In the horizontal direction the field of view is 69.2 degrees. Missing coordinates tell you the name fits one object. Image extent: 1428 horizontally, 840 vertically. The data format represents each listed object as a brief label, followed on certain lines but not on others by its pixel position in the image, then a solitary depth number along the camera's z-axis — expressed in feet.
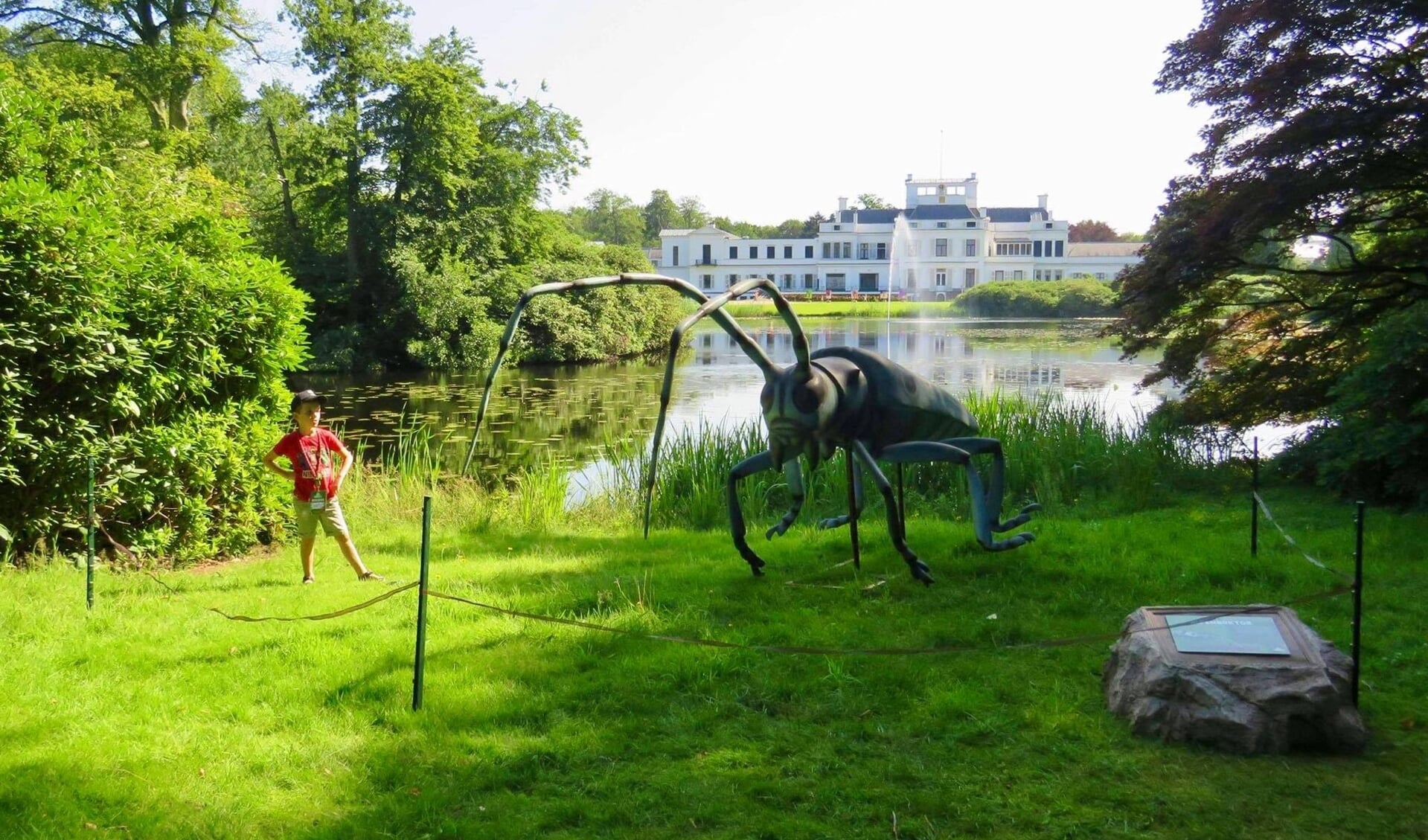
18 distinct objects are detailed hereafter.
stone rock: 14.08
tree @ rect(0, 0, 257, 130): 96.27
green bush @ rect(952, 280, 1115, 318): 203.41
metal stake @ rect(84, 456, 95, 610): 20.71
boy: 24.61
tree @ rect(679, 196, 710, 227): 384.47
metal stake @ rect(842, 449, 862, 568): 21.69
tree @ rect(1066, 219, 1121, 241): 348.79
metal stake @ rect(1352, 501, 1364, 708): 14.51
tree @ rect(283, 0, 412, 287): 114.52
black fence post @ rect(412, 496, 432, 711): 15.09
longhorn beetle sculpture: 19.44
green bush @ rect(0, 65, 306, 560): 23.34
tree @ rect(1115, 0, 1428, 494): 31.45
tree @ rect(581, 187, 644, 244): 347.15
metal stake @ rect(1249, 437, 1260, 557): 23.72
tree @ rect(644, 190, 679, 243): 372.58
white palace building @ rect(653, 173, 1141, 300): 281.95
